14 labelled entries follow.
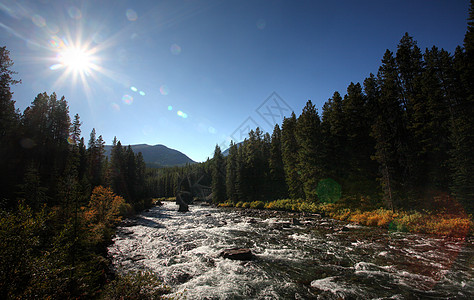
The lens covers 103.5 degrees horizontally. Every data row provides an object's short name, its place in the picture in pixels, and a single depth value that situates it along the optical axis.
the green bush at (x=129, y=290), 5.70
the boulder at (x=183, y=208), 46.08
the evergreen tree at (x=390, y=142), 24.04
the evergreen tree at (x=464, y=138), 17.16
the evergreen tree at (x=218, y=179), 63.75
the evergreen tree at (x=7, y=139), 20.77
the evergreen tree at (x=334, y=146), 32.09
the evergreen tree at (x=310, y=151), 33.41
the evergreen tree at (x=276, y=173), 48.38
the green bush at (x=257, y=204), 45.19
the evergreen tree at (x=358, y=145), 29.69
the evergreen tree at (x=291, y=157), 40.56
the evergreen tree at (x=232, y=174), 57.16
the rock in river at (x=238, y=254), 12.55
